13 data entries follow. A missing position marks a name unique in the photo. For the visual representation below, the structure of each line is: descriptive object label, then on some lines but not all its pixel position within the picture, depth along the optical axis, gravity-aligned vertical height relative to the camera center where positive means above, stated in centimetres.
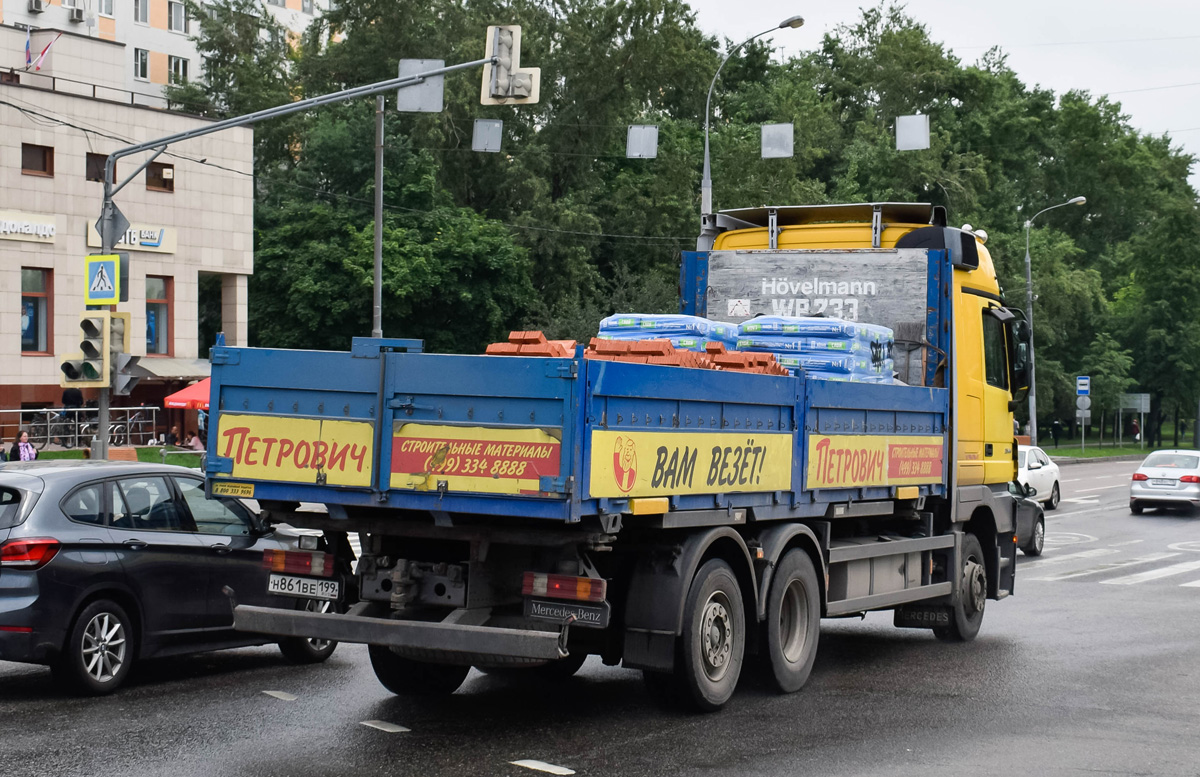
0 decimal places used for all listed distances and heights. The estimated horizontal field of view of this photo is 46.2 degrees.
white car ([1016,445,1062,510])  2903 -147
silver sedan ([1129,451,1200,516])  2936 -170
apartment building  6850 +1761
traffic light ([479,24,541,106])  1669 +384
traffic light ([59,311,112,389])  1727 +39
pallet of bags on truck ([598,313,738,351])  970 +48
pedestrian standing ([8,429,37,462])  2431 -107
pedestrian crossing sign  1850 +147
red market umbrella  2928 -13
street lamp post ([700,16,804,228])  2688 +427
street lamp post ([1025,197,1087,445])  4866 +363
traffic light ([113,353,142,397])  1792 +21
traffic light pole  1800 +352
